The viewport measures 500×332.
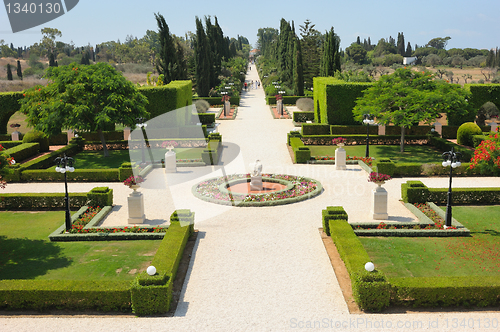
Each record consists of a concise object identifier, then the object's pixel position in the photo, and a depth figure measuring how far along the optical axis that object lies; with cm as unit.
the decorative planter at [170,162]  2406
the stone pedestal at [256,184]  2044
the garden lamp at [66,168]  1565
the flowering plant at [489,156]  1522
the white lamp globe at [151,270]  1064
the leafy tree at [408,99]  2670
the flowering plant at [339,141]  2443
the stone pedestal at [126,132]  3259
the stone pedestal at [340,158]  2423
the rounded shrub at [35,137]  2933
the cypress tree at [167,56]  4128
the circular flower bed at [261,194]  1872
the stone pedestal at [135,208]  1656
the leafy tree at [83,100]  2602
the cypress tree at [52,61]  7906
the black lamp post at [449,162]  1496
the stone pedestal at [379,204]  1652
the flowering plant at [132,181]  1648
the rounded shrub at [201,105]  4516
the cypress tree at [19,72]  7486
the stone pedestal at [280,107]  4422
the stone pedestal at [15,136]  3324
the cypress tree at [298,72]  5119
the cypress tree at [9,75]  7231
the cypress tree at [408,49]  14450
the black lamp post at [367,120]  2577
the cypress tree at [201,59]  5153
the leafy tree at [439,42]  18038
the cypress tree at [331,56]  4916
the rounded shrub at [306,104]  4403
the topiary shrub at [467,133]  3023
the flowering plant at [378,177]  1636
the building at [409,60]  13450
